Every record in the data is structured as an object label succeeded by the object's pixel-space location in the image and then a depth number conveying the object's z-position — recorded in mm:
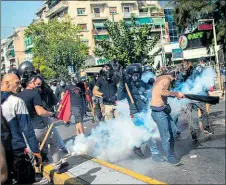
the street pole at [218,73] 11339
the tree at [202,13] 17873
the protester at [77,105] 5598
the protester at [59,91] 10472
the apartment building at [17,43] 45933
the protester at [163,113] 3993
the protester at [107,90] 5865
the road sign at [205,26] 17988
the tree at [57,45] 24885
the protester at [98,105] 7100
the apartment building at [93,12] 40552
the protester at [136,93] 4582
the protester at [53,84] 11510
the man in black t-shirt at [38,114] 3721
